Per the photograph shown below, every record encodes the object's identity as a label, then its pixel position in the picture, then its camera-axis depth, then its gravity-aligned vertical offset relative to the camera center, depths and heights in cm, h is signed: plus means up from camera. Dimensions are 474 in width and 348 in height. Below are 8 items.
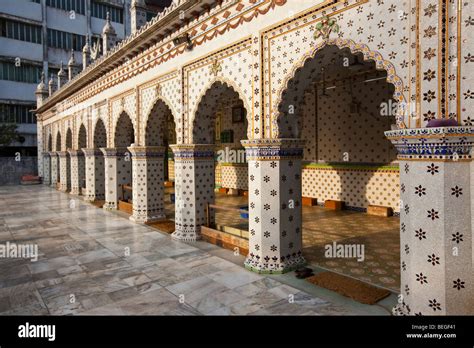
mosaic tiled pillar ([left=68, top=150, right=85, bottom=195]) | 1627 -33
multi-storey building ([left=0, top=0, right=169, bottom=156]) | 2434 +867
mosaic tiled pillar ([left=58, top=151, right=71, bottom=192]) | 1861 -36
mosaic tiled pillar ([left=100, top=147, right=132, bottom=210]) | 1163 -35
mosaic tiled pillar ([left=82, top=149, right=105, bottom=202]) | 1362 -48
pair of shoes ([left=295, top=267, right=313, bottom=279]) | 535 -173
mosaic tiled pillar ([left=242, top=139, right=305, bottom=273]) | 559 -69
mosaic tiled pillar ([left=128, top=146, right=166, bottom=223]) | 977 -58
